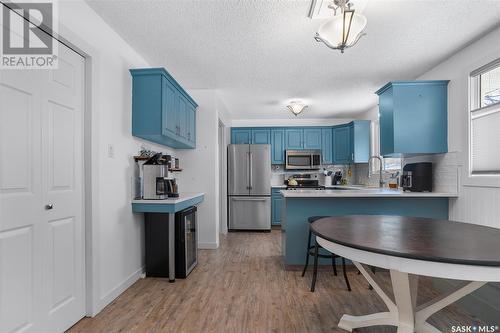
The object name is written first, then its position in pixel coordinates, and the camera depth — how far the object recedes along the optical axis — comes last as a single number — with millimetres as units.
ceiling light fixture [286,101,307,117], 4699
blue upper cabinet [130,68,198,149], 2781
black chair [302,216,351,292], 2621
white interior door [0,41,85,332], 1496
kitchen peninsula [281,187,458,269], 3176
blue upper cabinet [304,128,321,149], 6172
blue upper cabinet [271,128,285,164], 6198
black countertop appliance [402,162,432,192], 3266
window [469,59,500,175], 2488
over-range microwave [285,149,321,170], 6074
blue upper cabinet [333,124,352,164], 5762
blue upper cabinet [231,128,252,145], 6160
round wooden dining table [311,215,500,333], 1092
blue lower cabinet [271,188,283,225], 5848
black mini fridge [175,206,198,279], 2914
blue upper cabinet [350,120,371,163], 5566
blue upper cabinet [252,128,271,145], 6176
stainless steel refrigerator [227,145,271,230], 5520
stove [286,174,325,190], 5957
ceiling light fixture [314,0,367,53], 1828
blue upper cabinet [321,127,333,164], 6168
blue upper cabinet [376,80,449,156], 3170
